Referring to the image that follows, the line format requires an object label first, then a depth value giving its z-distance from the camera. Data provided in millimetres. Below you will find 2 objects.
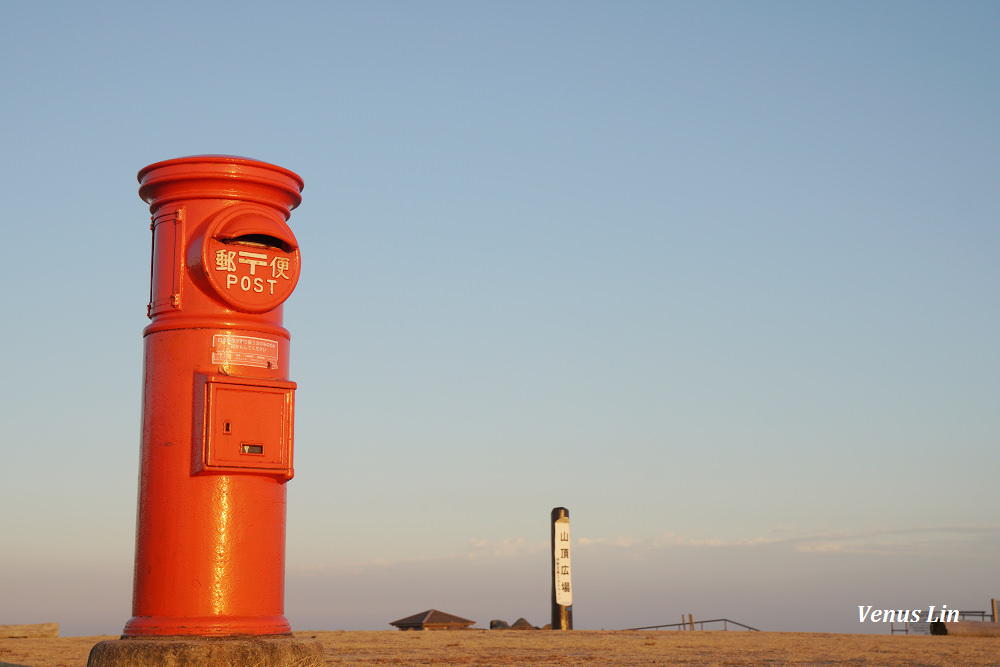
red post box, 6160
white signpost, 21641
